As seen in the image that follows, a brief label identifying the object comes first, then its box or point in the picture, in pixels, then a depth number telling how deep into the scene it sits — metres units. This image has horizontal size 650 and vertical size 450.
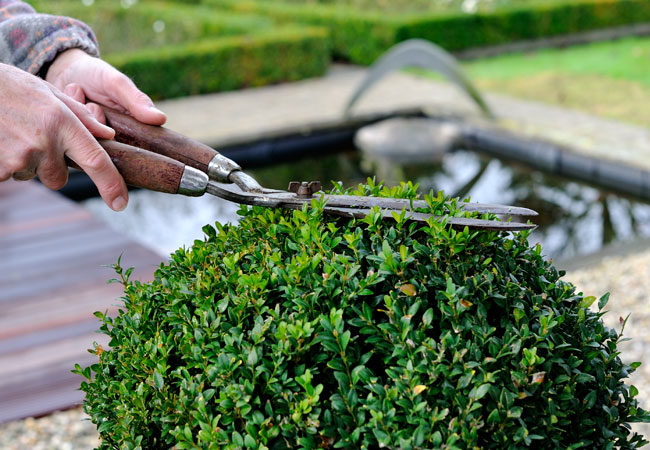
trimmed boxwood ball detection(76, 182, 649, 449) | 1.36
